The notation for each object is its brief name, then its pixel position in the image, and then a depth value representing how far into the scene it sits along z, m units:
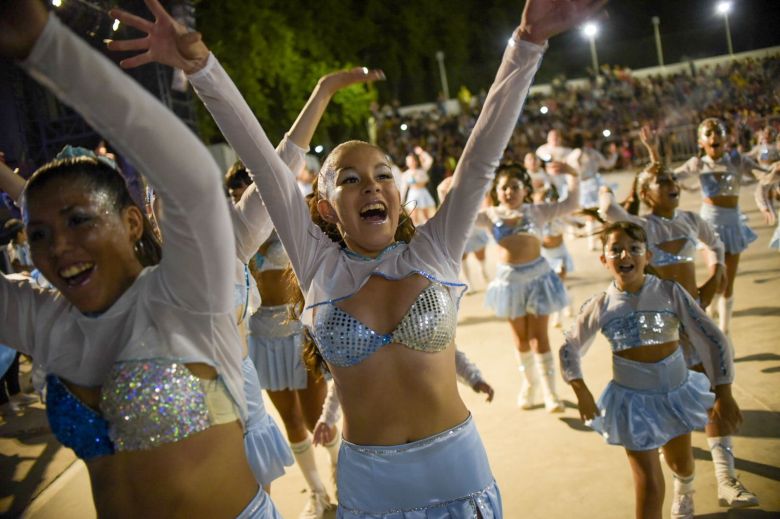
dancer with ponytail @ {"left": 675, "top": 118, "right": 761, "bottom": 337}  6.50
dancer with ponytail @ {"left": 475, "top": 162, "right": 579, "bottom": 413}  5.41
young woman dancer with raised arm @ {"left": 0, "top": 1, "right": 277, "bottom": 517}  1.48
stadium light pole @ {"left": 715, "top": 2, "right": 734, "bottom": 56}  25.28
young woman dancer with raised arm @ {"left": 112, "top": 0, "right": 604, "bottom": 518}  2.05
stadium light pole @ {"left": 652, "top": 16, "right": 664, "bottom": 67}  30.48
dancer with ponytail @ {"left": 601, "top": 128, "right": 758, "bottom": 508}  4.80
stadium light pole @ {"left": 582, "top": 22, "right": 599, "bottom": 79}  30.69
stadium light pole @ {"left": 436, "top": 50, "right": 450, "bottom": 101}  33.14
